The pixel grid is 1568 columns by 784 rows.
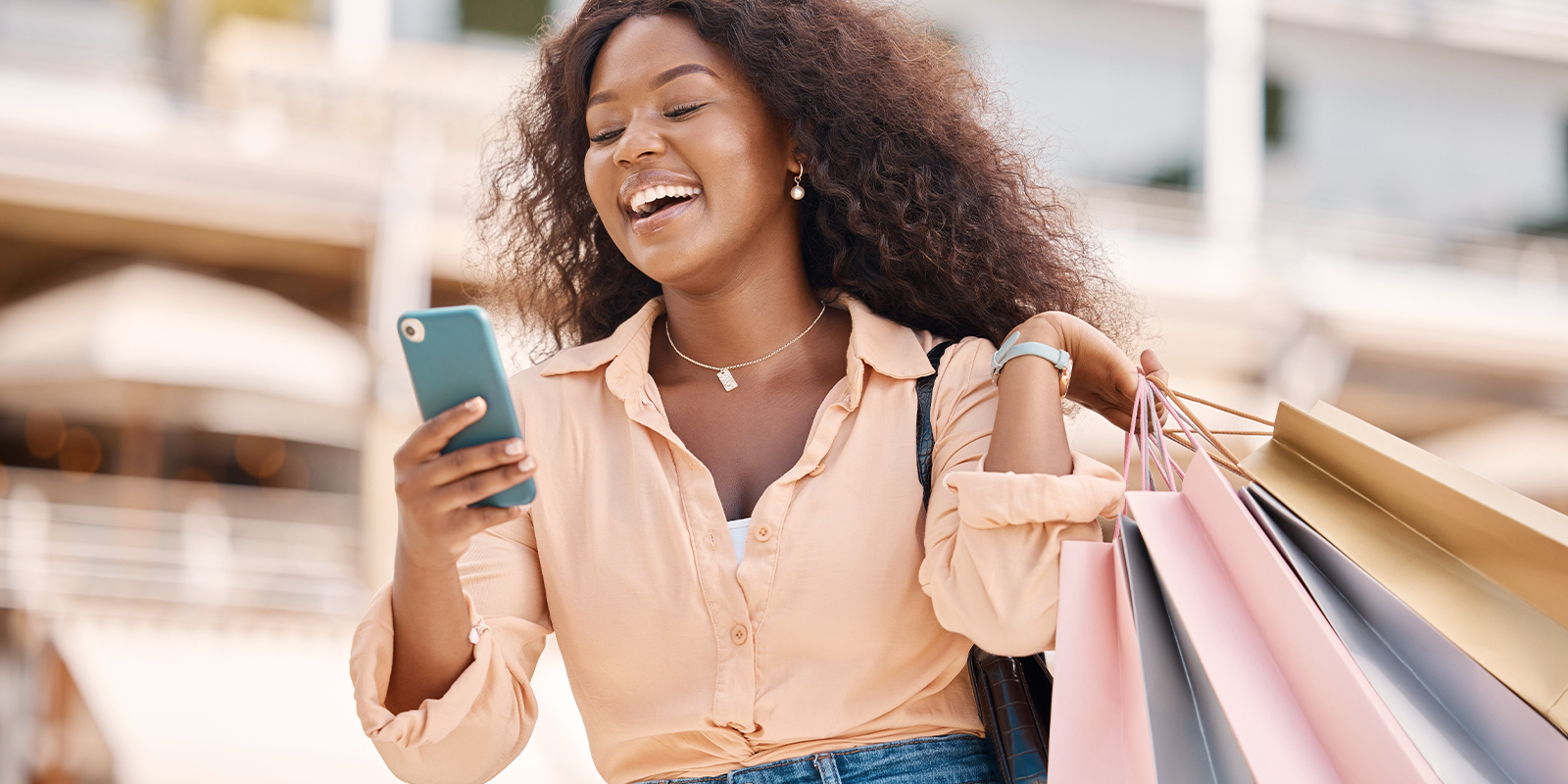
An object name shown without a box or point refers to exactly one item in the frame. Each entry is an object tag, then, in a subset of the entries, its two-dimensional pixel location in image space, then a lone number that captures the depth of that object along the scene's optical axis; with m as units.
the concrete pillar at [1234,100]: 12.71
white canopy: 8.38
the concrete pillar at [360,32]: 11.91
